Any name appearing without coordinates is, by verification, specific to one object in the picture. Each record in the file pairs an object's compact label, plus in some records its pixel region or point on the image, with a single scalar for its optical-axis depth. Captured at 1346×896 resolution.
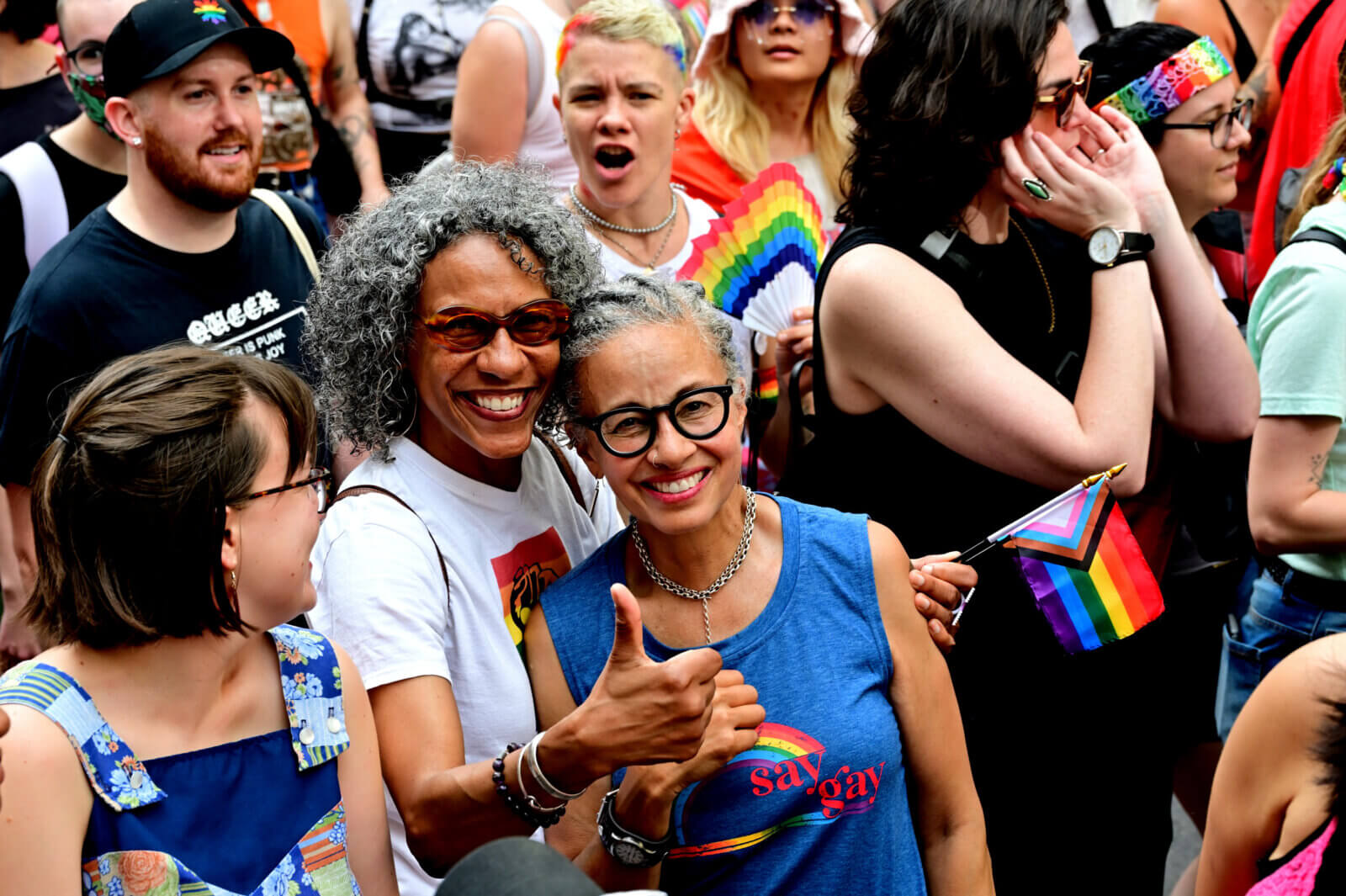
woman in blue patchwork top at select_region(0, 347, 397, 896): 1.67
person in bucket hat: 4.20
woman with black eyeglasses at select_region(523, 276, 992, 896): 2.03
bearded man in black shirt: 2.95
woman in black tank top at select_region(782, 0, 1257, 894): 2.55
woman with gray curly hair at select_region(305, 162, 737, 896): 1.98
